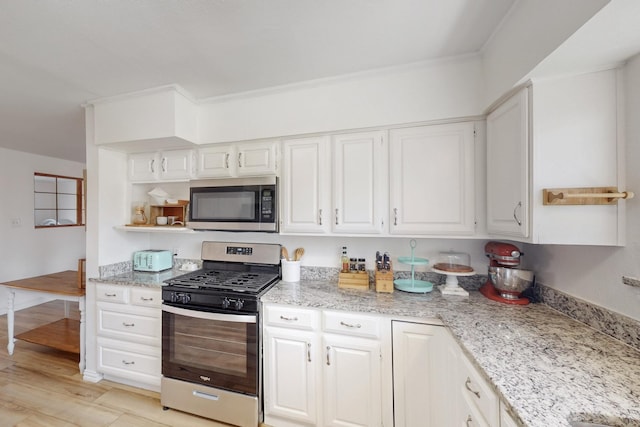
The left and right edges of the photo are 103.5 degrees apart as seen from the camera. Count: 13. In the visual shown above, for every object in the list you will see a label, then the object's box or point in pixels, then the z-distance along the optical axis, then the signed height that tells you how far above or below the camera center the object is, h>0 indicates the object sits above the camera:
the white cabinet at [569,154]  1.11 +0.27
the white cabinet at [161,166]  2.29 +0.45
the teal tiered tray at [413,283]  1.78 -0.52
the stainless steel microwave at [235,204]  2.01 +0.07
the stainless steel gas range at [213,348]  1.69 -0.95
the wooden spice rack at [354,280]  1.93 -0.52
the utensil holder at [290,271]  2.12 -0.49
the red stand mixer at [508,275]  1.56 -0.39
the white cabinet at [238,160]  2.07 +0.46
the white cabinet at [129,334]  2.04 -1.01
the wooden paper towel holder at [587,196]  1.07 +0.07
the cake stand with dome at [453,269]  1.73 -0.40
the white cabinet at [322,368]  1.53 -0.99
